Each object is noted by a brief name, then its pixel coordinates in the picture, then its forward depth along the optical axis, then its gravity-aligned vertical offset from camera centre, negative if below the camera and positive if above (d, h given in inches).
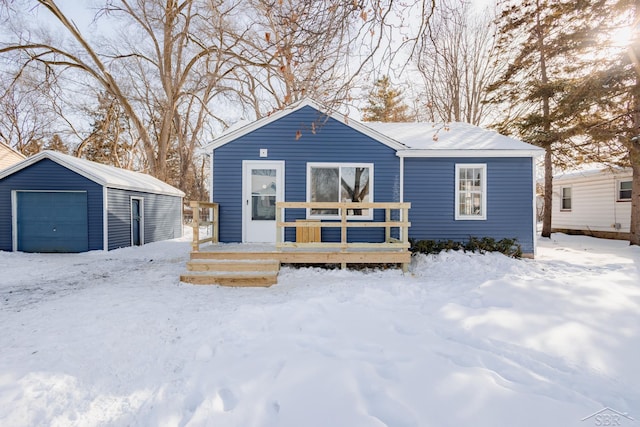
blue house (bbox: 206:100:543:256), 306.7 +32.5
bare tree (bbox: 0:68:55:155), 821.9 +250.3
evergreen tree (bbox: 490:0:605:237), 378.6 +206.2
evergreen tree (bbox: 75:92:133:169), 821.2 +206.3
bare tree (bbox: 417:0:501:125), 574.9 +273.9
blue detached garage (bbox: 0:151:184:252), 354.0 +2.9
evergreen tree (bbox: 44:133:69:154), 911.0 +193.2
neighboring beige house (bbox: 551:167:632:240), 482.9 +12.8
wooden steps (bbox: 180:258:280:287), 204.1 -44.5
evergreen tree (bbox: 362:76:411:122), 846.5 +280.0
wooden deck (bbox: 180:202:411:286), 215.9 -35.3
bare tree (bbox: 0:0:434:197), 597.9 +317.9
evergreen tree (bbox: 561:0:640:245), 338.6 +140.9
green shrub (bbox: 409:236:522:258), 306.8 -37.4
